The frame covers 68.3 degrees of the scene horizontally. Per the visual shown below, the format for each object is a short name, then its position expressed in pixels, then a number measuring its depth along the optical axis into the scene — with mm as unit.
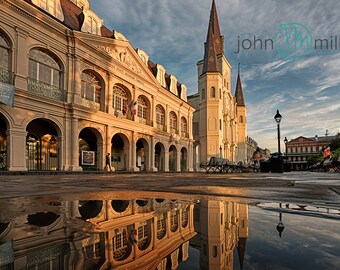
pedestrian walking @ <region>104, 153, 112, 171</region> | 20734
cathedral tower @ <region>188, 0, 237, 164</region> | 43969
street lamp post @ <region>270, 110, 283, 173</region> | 17375
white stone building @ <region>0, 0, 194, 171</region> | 14805
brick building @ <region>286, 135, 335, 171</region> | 113375
